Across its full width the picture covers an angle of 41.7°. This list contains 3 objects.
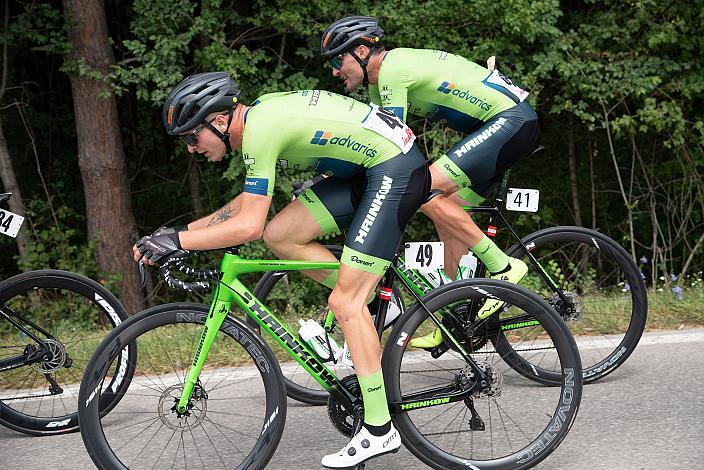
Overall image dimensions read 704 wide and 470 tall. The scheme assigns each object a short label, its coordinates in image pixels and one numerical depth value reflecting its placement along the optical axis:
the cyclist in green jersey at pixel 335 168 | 3.85
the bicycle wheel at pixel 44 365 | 4.89
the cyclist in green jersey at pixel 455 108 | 5.07
